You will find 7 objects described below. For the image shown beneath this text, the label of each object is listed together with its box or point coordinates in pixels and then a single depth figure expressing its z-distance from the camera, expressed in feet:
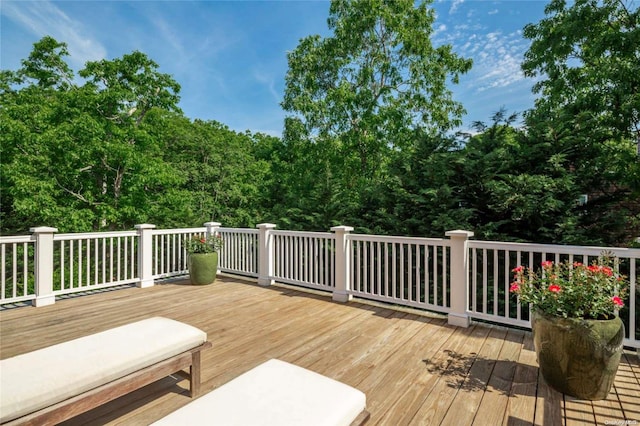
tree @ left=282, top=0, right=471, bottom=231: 30.17
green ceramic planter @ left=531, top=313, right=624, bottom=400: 6.82
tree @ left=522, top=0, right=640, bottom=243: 14.89
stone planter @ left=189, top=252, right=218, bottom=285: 18.26
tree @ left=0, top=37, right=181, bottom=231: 29.60
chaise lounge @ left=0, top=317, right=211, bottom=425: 4.90
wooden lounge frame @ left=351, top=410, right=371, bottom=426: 4.73
